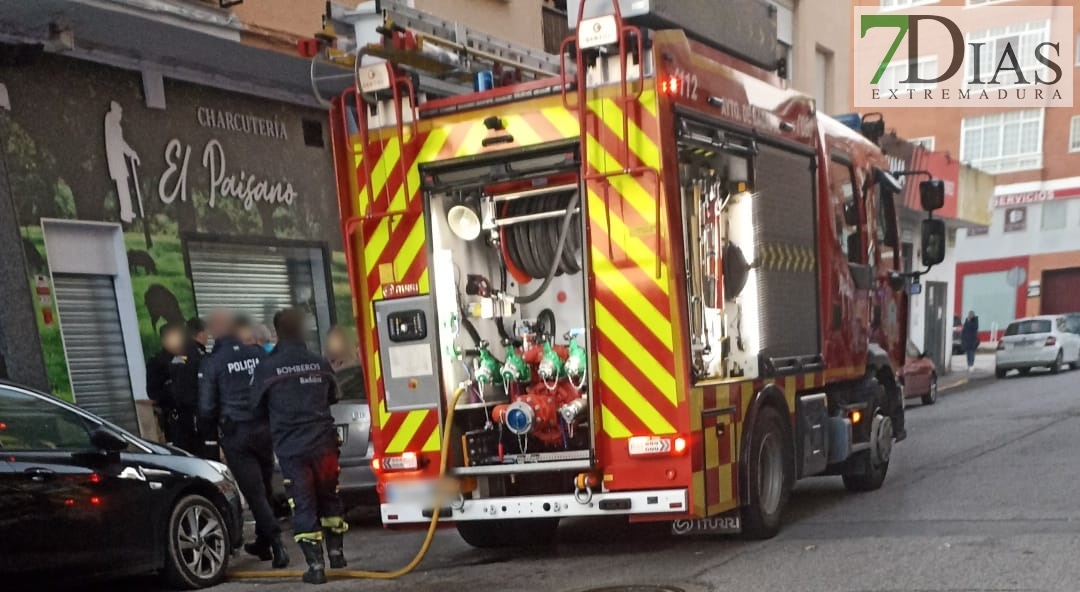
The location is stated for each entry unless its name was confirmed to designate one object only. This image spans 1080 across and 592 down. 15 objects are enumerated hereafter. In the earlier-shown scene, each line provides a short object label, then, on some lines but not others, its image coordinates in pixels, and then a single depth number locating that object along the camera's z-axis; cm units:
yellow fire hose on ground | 638
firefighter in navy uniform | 659
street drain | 566
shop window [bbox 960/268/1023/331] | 4212
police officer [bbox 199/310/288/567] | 729
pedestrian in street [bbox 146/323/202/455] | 920
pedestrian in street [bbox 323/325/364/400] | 855
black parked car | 586
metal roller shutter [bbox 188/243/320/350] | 1191
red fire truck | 589
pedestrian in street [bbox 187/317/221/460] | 873
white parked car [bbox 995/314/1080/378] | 2441
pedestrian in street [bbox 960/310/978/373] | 2792
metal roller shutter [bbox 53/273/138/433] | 1039
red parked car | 1719
